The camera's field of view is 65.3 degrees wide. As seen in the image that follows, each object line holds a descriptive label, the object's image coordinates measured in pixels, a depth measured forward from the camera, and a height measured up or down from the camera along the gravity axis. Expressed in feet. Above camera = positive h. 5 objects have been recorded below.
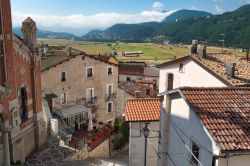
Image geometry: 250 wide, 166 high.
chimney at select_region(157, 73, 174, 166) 31.86 -13.13
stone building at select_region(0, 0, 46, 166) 39.49 -9.70
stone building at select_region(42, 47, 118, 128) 74.51 -13.04
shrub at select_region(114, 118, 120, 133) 78.36 -29.74
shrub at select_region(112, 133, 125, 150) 65.05 -29.71
